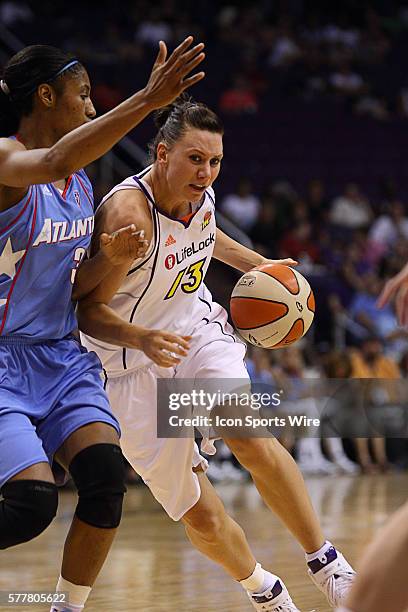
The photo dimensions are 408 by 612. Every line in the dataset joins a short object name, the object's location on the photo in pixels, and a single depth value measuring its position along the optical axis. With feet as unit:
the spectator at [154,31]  53.47
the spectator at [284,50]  55.72
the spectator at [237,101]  50.60
